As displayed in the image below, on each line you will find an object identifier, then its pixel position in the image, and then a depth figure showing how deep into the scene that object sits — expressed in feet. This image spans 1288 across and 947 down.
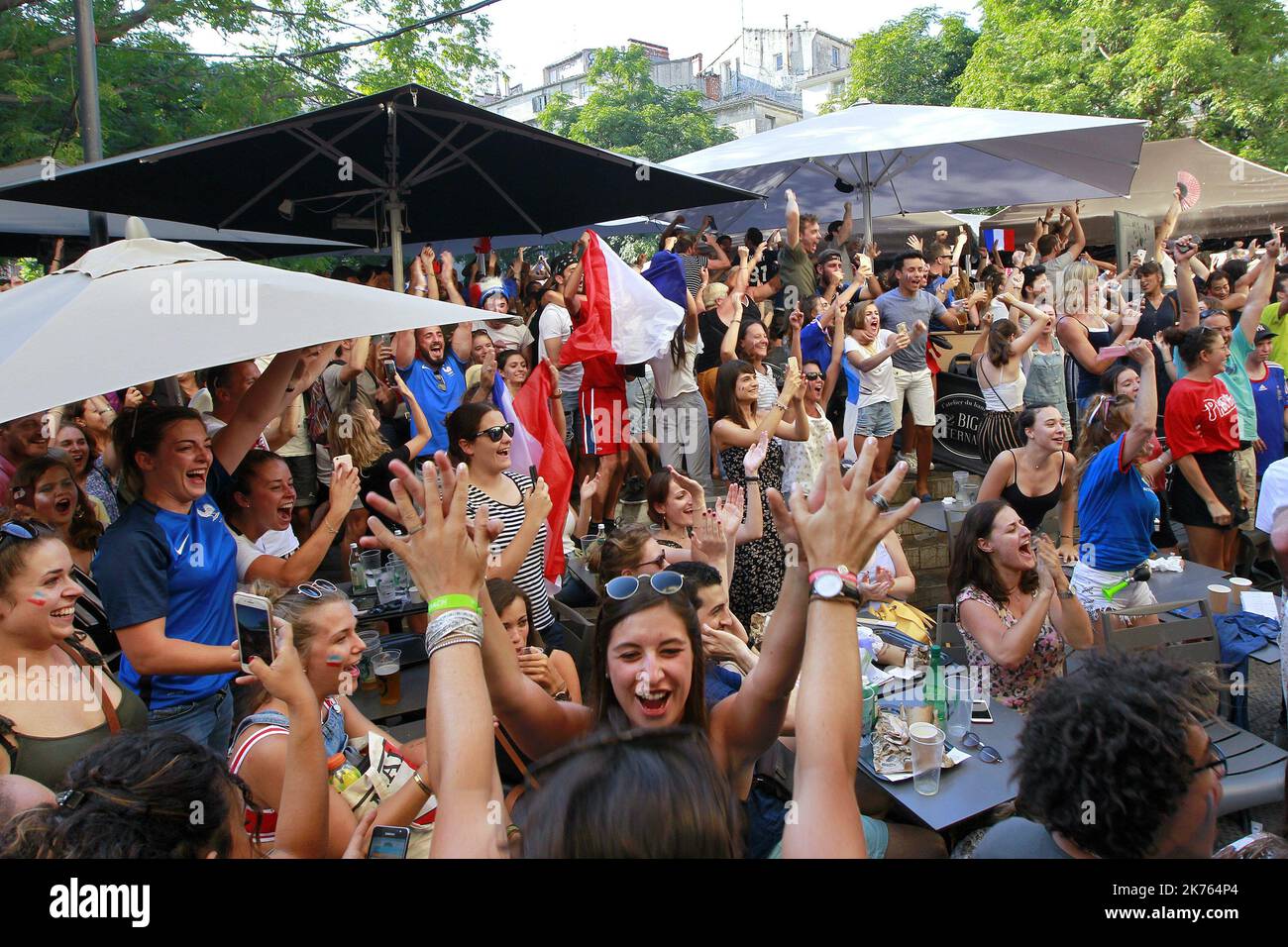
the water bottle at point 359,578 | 16.39
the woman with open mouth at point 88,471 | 14.73
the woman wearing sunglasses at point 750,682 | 4.67
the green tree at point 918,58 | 102.94
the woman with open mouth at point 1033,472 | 16.96
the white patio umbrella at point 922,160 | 23.80
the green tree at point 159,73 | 32.17
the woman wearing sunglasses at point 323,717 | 8.01
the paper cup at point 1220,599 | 14.76
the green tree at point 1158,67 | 54.75
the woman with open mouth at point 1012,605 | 11.82
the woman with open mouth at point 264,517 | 11.40
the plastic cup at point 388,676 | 13.16
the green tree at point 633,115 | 106.01
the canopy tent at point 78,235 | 24.89
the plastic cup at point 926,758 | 9.92
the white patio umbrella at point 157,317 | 7.34
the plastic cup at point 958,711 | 10.99
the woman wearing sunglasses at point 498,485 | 13.98
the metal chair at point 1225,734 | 10.28
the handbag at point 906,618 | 14.71
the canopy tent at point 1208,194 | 47.32
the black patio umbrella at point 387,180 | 13.29
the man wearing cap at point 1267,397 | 21.91
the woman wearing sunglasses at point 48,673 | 7.66
